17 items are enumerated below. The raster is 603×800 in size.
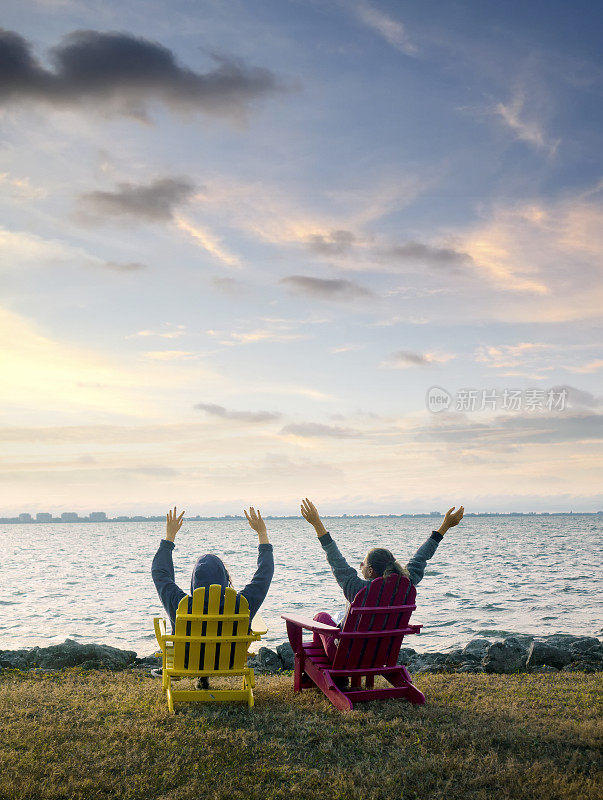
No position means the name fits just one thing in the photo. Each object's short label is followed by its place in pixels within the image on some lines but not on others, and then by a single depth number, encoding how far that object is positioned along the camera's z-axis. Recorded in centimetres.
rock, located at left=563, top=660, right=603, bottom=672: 942
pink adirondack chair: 630
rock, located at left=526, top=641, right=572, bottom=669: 973
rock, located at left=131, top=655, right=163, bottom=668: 1033
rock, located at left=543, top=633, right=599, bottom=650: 1080
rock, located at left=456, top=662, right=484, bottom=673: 959
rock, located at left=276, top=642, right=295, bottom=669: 1023
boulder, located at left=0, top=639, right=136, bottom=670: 942
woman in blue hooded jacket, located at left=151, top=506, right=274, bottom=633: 669
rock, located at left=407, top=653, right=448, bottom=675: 981
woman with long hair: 657
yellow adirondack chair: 629
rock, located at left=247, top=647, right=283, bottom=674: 1011
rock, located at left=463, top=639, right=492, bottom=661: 1048
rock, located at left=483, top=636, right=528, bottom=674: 943
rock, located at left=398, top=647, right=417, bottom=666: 1080
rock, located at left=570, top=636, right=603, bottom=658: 1041
